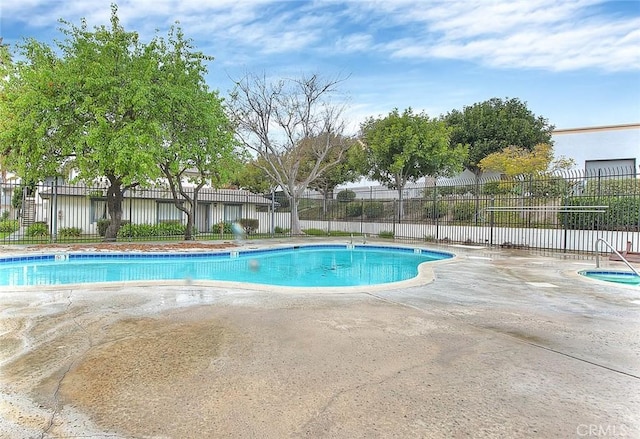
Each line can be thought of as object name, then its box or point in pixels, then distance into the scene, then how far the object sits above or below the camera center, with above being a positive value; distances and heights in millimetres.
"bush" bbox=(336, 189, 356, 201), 23031 +881
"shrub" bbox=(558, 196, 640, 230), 11785 -178
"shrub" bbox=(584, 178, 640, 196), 11816 +733
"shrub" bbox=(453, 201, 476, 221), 16141 -82
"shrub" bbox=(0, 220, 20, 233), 18698 -946
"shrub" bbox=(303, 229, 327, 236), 20831 -1288
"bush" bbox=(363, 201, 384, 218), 20266 -21
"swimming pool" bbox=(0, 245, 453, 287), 8688 -1578
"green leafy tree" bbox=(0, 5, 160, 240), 11531 +3055
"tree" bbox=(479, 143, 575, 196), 19484 +2504
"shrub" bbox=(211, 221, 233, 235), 20344 -1070
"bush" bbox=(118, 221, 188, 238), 16016 -989
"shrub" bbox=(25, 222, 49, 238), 15713 -979
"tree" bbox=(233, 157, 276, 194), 28562 +2054
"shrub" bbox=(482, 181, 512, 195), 15445 +846
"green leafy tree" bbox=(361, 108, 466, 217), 19031 +3070
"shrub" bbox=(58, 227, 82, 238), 16312 -1062
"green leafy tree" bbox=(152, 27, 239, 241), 12703 +3069
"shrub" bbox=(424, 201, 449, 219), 16625 -6
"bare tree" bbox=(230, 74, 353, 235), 19016 +4443
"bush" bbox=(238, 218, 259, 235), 21422 -909
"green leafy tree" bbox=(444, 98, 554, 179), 25453 +5446
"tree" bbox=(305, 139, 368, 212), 21828 +2495
